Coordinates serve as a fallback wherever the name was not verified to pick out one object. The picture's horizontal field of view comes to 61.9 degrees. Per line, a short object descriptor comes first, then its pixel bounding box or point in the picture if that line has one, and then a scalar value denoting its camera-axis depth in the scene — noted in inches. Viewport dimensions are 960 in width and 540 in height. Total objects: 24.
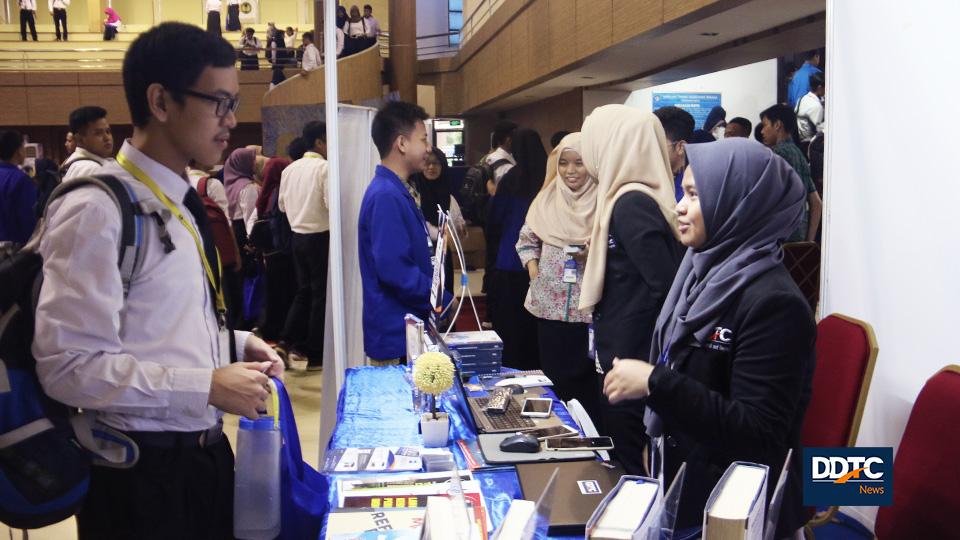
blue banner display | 320.2
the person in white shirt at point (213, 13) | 569.5
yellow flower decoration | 78.3
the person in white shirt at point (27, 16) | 650.2
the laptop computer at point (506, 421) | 80.2
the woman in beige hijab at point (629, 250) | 92.7
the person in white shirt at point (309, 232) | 210.4
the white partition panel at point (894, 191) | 90.9
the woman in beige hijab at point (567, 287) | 126.5
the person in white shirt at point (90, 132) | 153.9
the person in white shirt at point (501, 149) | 247.9
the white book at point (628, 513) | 31.3
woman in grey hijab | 57.2
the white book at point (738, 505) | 32.1
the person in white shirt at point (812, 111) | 205.8
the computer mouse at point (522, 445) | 73.0
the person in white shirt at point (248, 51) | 630.5
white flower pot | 77.1
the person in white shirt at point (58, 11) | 663.8
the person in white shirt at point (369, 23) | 557.3
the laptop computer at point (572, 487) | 57.7
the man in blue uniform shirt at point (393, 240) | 116.4
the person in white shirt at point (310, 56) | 542.0
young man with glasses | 51.0
